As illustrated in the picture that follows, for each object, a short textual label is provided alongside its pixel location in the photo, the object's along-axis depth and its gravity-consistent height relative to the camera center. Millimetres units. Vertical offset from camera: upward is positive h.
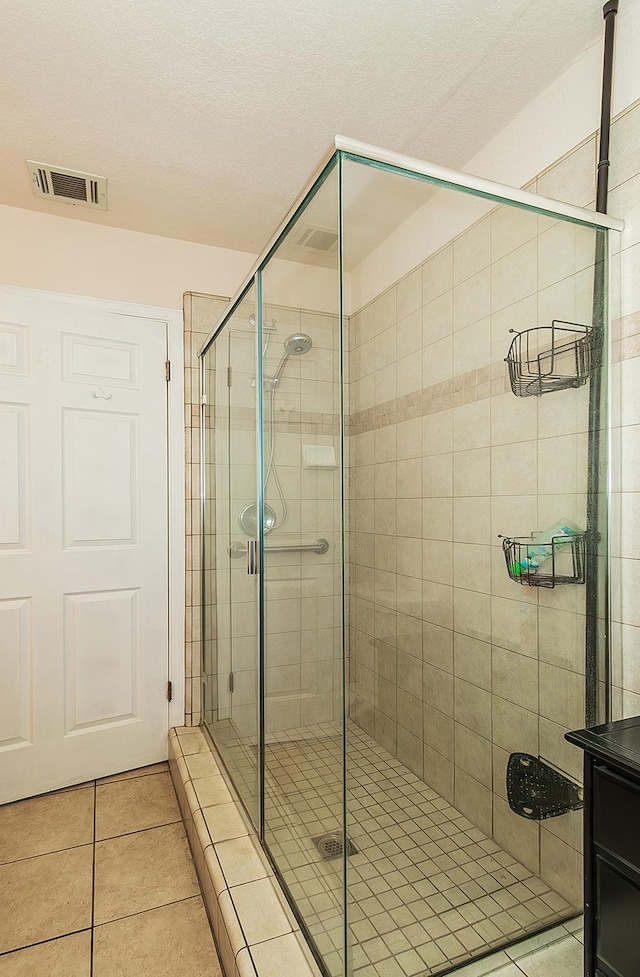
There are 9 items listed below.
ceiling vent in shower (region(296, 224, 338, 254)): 1202 +553
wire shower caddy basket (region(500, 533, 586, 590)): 1331 -184
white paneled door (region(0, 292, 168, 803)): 2273 -259
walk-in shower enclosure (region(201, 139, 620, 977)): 1190 -163
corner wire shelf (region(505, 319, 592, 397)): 1329 +305
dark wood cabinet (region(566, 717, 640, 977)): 891 -607
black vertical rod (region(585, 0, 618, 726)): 1378 +137
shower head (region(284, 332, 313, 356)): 1403 +362
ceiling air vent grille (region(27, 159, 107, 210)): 2096 +1162
